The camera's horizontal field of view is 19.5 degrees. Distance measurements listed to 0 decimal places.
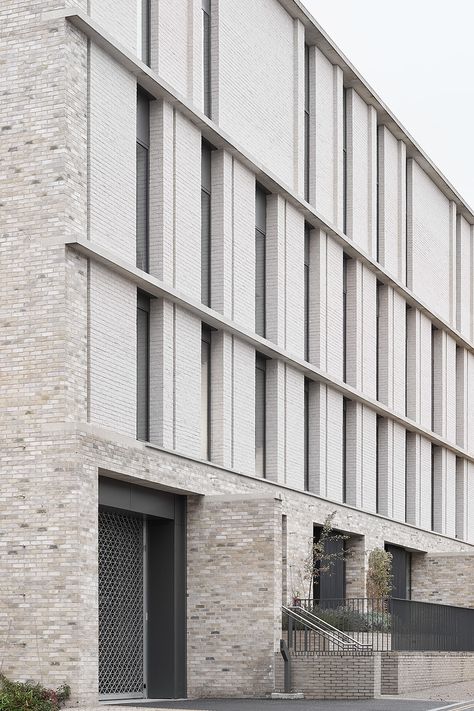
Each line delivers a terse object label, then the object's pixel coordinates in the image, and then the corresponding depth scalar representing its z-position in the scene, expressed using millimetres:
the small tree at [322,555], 35062
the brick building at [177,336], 24641
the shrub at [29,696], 22281
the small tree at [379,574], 39406
